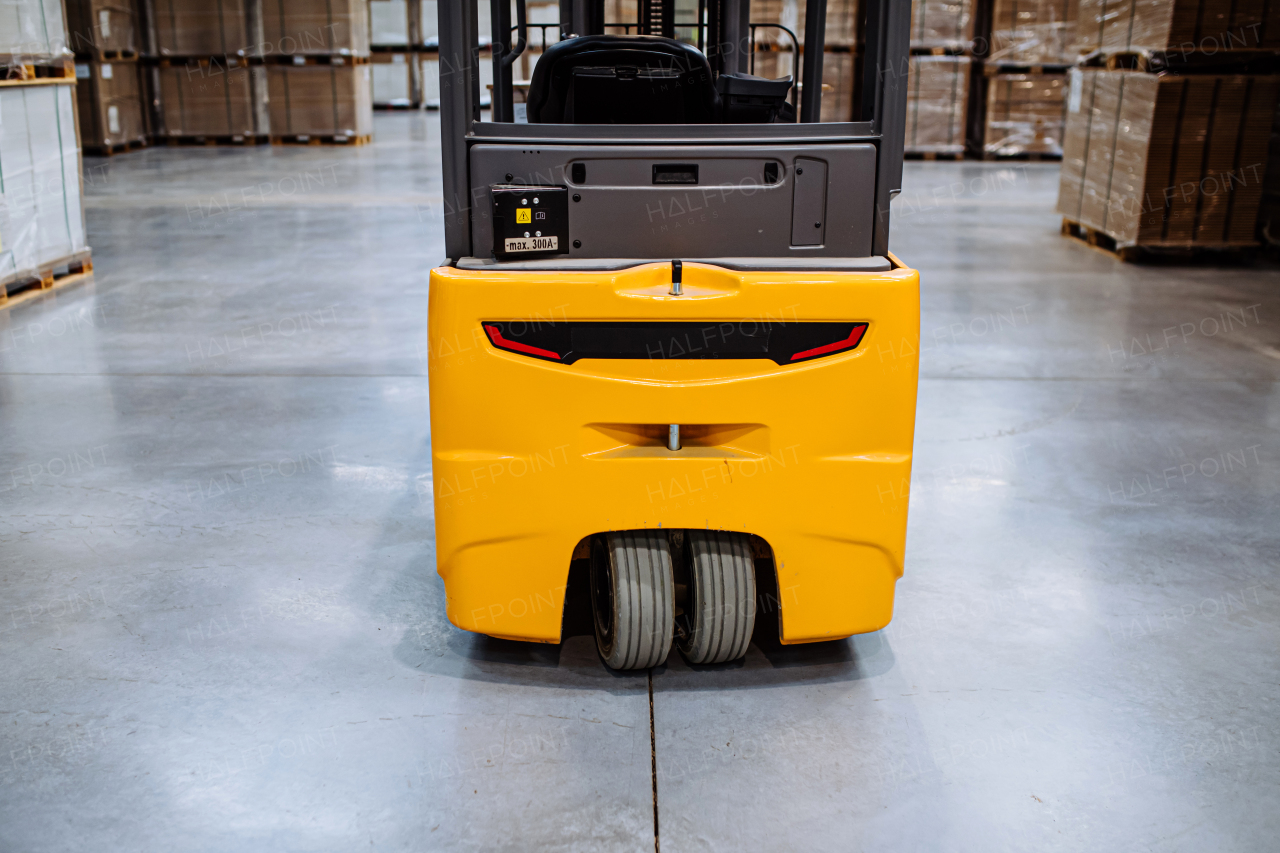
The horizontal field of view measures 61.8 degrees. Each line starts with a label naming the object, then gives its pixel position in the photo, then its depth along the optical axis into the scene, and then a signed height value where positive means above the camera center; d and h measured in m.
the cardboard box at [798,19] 14.44 +1.23
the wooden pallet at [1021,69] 13.95 +0.59
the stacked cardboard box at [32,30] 6.03 +0.43
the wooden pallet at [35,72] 6.06 +0.20
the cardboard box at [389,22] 21.73 +1.73
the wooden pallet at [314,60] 15.23 +0.68
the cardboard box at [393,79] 22.14 +0.62
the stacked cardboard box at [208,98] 15.40 +0.14
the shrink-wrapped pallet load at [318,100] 15.39 +0.13
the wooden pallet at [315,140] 15.83 -0.44
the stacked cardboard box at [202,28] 15.07 +1.09
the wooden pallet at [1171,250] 8.00 -0.98
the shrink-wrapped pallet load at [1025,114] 14.06 +0.02
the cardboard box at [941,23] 13.64 +1.13
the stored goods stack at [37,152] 6.12 -0.26
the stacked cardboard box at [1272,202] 7.96 -0.61
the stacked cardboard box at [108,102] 13.56 +0.06
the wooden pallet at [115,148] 14.15 -0.54
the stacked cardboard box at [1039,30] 13.70 +1.06
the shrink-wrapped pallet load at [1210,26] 7.34 +0.61
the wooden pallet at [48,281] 6.48 -1.09
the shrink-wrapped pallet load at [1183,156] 7.55 -0.27
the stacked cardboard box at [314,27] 15.02 +1.13
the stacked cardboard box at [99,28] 13.43 +0.97
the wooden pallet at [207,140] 15.84 -0.46
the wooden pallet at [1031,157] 14.71 -0.55
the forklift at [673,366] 2.24 -0.51
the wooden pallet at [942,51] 13.77 +0.80
